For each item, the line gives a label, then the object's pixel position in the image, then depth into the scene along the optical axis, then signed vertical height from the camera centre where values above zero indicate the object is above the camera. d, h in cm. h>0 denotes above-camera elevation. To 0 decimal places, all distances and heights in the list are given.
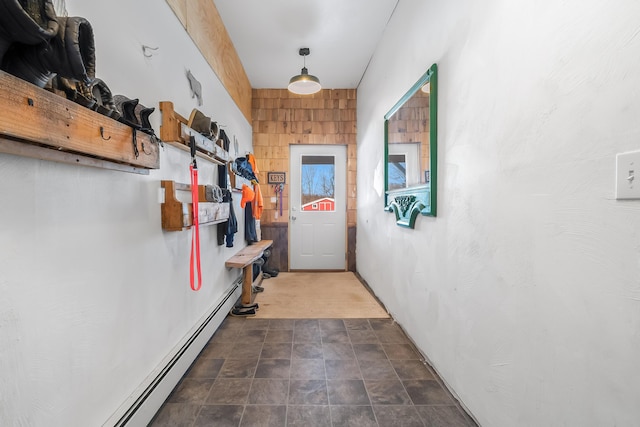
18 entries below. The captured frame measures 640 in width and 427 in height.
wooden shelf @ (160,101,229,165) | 166 +47
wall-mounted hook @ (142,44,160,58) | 148 +82
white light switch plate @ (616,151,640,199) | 74 +7
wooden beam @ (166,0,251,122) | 201 +145
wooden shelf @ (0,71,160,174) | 69 +23
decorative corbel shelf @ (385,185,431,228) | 197 +0
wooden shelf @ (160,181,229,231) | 162 -2
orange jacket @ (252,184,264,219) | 371 +5
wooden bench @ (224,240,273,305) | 282 -57
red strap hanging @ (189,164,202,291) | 172 +3
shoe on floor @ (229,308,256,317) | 279 -104
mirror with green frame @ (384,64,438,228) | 185 +41
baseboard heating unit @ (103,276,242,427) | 126 -94
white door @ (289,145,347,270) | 462 -10
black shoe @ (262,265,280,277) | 427 -100
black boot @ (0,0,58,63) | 63 +43
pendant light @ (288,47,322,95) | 323 +139
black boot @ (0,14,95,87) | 73 +39
